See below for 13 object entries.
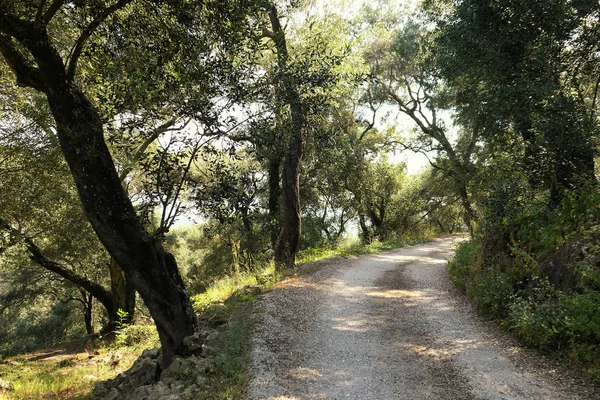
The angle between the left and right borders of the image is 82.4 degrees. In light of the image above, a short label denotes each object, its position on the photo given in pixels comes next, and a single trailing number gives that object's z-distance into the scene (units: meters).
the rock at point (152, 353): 6.84
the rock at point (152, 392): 4.86
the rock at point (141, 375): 6.10
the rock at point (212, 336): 6.24
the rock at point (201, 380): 4.93
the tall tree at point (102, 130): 5.36
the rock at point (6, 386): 7.53
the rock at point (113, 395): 5.76
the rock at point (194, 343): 6.03
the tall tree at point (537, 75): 7.51
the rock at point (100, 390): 6.20
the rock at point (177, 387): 4.88
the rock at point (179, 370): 5.30
